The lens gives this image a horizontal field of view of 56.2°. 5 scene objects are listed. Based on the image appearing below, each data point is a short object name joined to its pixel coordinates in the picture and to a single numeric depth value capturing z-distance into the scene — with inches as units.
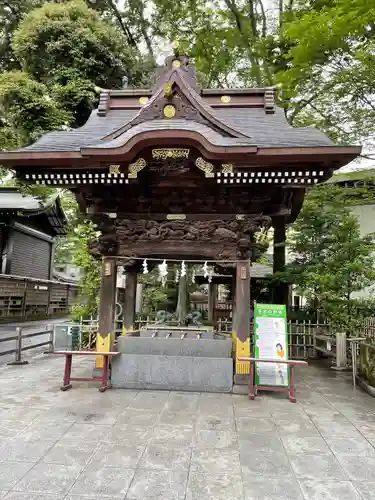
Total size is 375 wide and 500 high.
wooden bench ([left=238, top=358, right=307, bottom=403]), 247.4
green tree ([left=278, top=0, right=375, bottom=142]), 362.9
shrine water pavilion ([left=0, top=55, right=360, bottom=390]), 245.9
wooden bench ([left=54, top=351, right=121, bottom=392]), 261.6
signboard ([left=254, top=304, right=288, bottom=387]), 266.1
